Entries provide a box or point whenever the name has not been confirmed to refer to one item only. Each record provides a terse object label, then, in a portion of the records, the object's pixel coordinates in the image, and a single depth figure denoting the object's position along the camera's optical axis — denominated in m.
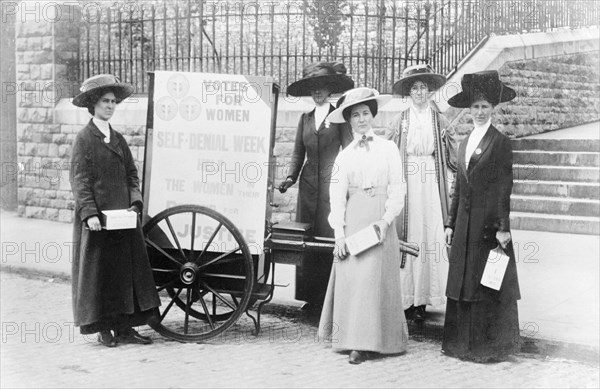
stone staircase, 10.31
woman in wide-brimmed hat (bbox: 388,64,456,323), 6.74
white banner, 6.22
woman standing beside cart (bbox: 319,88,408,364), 5.66
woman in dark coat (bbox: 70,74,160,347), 5.98
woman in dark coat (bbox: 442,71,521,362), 5.67
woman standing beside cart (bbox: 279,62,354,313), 7.01
